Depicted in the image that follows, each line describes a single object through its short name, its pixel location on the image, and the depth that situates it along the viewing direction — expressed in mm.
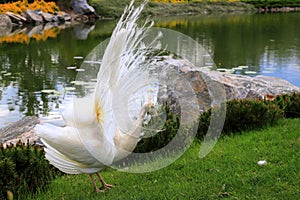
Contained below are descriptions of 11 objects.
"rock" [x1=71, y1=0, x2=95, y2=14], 32844
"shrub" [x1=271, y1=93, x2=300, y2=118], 6895
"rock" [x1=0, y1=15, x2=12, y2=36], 25325
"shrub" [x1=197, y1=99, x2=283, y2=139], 5965
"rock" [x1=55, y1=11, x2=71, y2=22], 30834
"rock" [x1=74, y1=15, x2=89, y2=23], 32247
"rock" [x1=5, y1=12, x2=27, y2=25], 28033
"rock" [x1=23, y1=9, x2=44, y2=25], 28953
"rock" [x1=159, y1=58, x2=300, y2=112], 7340
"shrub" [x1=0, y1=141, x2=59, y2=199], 4000
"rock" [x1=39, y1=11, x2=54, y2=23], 29844
